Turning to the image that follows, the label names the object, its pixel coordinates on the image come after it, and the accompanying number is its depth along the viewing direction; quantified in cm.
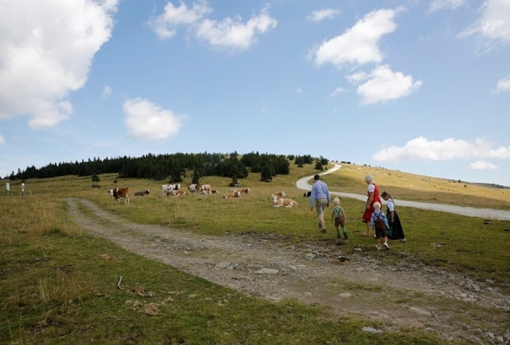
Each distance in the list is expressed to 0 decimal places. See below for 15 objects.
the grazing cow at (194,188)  4711
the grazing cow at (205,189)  4502
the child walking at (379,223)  1185
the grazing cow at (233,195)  3794
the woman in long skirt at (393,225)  1316
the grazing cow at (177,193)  4091
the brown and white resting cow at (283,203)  2850
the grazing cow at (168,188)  4282
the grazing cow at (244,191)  4389
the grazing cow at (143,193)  4593
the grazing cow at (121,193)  3419
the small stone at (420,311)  626
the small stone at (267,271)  920
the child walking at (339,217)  1354
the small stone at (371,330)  538
